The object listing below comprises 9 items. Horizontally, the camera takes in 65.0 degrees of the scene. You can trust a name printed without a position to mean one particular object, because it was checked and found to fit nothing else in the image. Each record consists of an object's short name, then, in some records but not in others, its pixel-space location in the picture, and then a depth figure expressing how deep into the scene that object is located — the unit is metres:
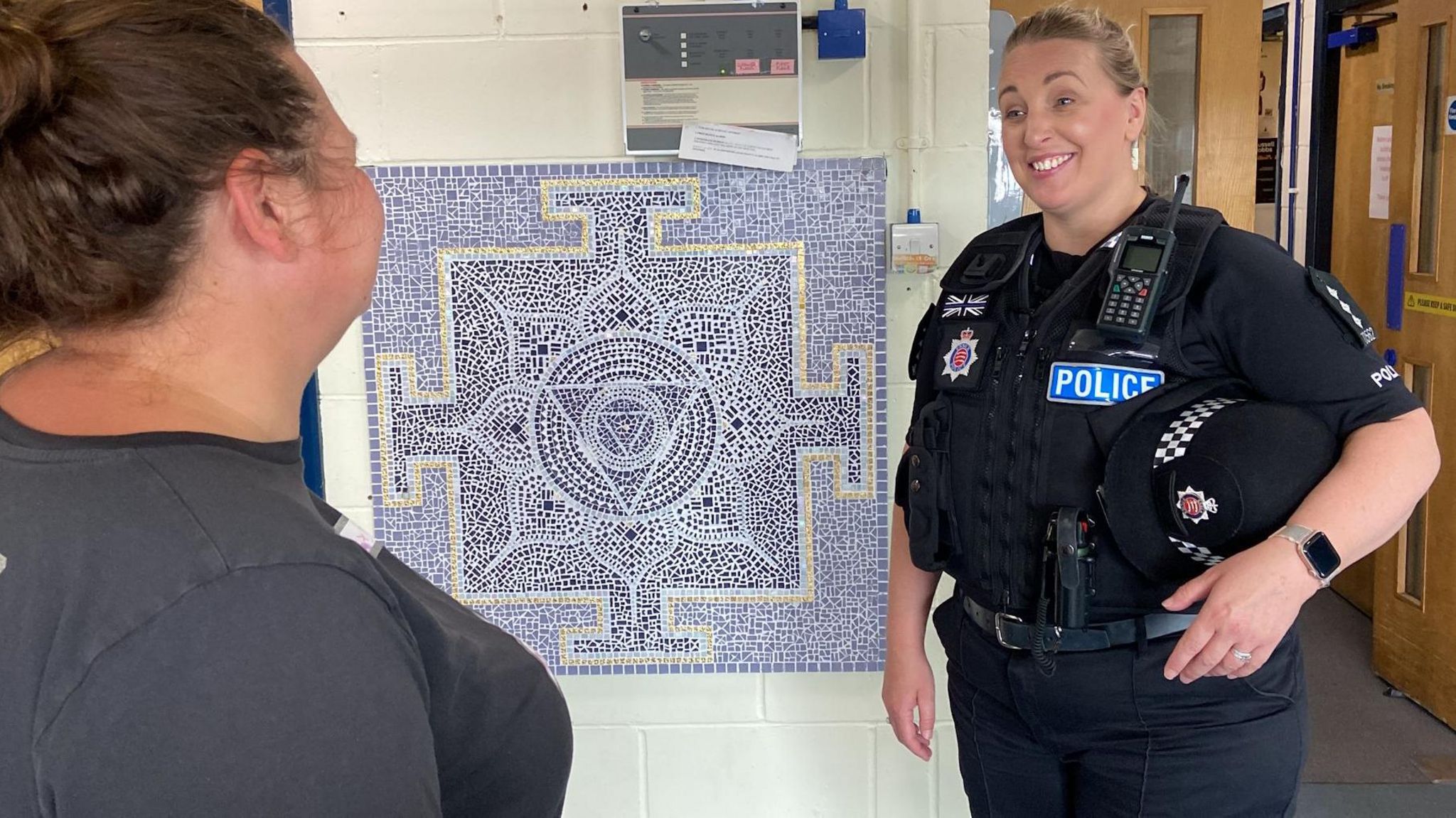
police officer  1.23
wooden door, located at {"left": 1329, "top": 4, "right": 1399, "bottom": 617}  3.60
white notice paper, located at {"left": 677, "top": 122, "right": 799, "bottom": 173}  2.02
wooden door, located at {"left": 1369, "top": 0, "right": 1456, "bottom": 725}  3.02
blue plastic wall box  1.96
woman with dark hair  0.59
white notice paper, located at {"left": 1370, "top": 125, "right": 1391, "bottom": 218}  3.51
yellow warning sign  3.02
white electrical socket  2.01
